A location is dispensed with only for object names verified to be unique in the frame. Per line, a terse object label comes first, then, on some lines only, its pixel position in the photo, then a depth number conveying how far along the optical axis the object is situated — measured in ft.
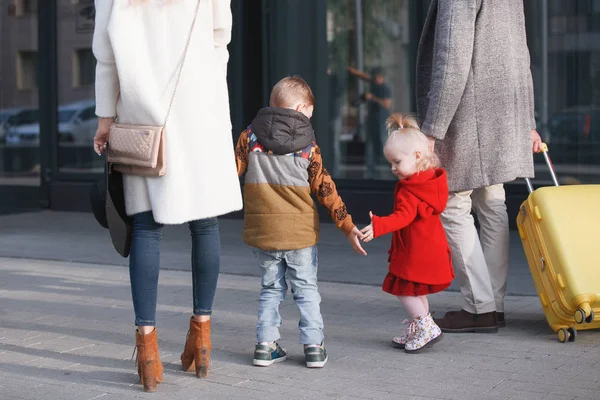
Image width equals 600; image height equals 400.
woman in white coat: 24.54
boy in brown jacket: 26.79
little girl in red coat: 27.97
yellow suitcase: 28.38
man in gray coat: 29.91
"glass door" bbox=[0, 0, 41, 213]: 74.15
